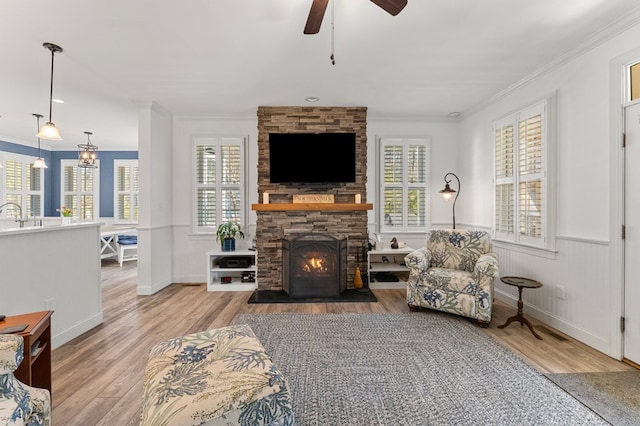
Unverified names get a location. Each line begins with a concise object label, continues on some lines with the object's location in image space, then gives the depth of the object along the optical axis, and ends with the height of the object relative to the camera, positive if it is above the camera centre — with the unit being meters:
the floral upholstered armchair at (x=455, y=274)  3.09 -0.66
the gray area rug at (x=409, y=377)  1.80 -1.16
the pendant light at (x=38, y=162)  5.25 +0.90
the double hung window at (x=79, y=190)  7.37 +0.55
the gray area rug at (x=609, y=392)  1.81 -1.17
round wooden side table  2.87 -0.68
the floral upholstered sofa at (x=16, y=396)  1.09 -0.69
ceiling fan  1.79 +1.23
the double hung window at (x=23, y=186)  6.45 +0.59
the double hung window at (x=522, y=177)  3.21 +0.41
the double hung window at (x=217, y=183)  4.92 +0.47
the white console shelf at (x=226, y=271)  4.46 -0.87
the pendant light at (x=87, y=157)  5.45 +0.98
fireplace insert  4.14 -0.72
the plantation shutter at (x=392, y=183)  5.02 +0.48
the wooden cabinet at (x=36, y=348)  1.52 -0.75
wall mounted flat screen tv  4.42 +0.79
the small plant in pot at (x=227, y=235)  4.53 -0.34
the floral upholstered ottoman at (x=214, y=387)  1.13 -0.71
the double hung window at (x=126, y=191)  7.38 +0.52
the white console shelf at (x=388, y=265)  4.51 -0.80
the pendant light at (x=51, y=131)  2.82 +0.79
